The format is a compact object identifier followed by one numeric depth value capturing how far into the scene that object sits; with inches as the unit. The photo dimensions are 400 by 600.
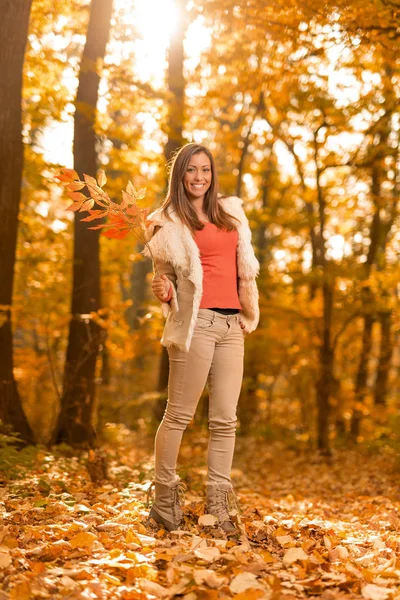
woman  142.3
